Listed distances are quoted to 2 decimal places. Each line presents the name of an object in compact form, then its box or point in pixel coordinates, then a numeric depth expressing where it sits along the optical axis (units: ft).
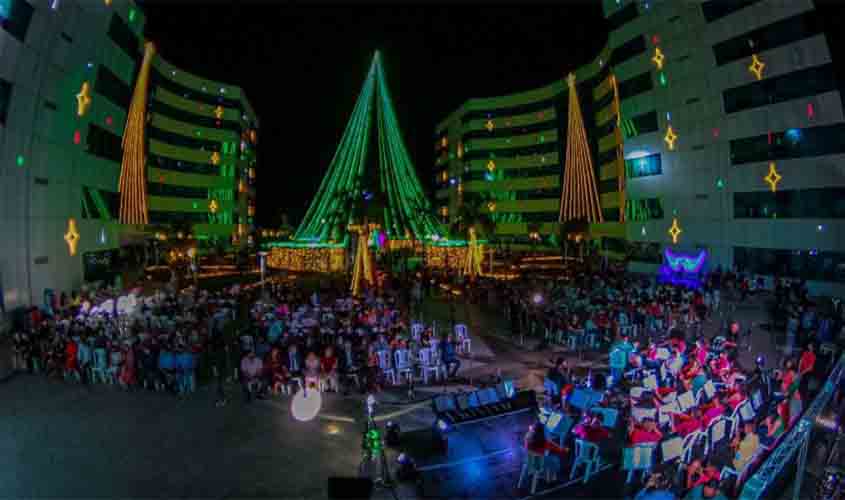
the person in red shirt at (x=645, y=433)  29.76
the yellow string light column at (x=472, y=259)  137.08
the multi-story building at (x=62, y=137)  65.26
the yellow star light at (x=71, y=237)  83.46
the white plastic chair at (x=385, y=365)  48.88
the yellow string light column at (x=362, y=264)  105.50
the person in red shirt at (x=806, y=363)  40.63
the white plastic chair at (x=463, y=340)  59.47
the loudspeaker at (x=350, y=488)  22.43
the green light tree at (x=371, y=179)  141.69
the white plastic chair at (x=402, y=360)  48.39
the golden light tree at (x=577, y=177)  208.23
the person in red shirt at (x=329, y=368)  46.16
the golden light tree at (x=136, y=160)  164.86
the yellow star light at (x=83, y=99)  82.14
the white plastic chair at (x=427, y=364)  49.96
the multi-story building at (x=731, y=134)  97.50
